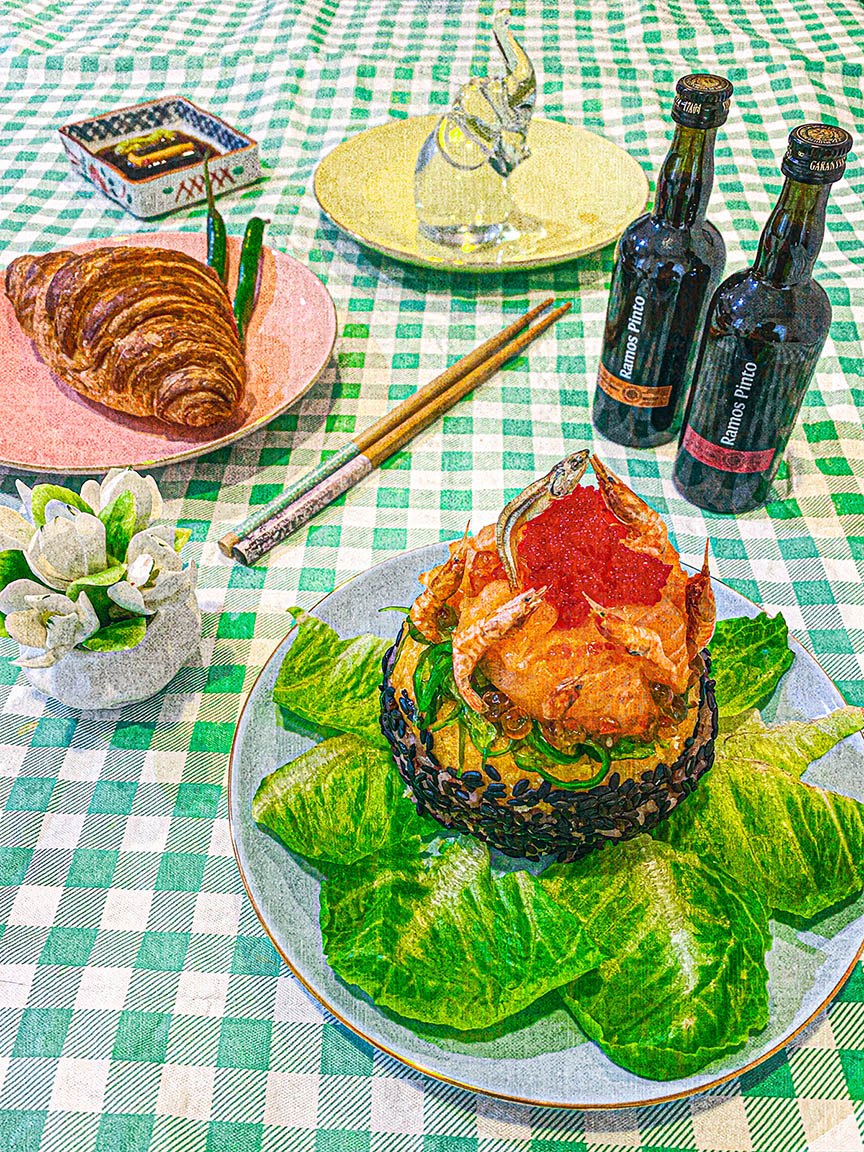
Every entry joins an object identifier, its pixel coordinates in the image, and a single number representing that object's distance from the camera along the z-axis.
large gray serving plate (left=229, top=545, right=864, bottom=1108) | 0.38
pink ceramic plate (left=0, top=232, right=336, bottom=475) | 0.57
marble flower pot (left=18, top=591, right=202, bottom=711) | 0.47
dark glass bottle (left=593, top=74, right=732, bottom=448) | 0.52
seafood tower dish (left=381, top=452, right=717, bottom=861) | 0.39
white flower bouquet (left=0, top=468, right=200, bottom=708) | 0.45
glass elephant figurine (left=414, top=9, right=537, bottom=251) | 0.66
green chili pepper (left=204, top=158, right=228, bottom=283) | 0.66
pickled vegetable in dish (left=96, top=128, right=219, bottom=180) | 0.75
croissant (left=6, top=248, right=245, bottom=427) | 0.57
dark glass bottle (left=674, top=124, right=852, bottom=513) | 0.48
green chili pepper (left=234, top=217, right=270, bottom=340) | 0.64
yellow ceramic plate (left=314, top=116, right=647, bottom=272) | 0.68
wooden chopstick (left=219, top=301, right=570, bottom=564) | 0.55
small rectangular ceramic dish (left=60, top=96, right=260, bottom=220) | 0.74
